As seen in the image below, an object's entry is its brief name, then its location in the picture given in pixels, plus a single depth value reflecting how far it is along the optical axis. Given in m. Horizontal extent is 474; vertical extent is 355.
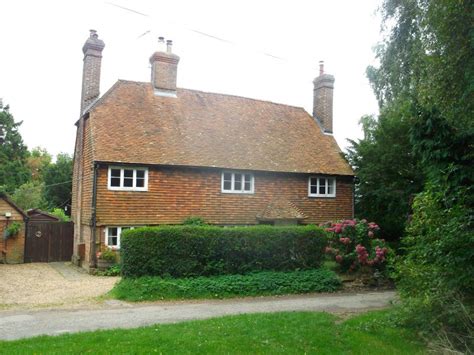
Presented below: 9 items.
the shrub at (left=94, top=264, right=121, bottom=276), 17.55
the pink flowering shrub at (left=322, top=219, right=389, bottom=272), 15.10
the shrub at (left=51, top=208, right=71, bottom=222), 31.50
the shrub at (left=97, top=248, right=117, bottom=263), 17.70
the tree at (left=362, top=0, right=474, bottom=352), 7.79
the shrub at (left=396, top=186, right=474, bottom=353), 7.72
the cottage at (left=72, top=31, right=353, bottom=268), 18.39
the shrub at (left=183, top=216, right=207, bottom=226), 18.75
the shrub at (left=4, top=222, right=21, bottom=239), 21.08
